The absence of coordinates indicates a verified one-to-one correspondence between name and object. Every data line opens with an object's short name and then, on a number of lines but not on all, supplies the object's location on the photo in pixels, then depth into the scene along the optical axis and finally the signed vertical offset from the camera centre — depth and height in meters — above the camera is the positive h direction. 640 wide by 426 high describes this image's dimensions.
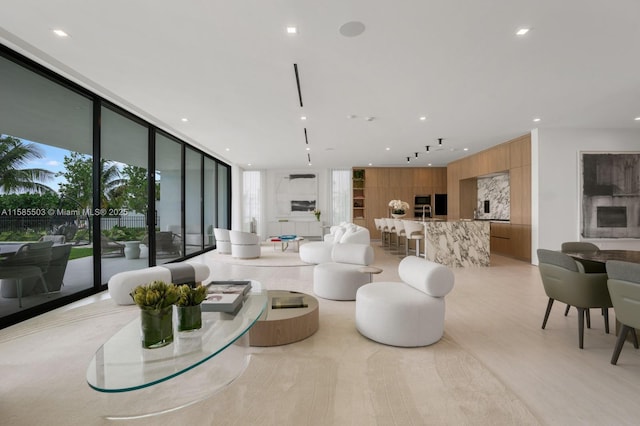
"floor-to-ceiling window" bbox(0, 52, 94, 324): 3.36 +0.29
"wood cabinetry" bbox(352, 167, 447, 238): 12.12 +1.06
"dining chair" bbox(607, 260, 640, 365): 2.14 -0.59
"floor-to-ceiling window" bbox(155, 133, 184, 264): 6.46 +0.28
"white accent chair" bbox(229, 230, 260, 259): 7.61 -0.81
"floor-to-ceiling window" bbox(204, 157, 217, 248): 9.57 +0.43
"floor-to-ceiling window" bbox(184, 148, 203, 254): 8.12 +0.31
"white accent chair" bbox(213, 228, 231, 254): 8.52 -0.79
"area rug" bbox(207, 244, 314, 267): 6.88 -1.15
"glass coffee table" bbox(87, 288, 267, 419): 1.47 -0.78
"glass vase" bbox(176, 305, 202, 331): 1.98 -0.69
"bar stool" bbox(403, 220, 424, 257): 7.15 -0.44
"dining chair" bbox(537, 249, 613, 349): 2.62 -0.67
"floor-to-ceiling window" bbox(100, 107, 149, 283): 4.82 +0.33
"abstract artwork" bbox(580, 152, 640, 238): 6.51 +0.33
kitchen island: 6.74 -0.70
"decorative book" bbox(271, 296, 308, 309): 3.07 -0.93
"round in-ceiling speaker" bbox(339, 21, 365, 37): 2.96 +1.83
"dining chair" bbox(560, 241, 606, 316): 3.45 -0.48
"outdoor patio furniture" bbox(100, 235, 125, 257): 4.70 -0.55
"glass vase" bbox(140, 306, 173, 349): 1.76 -0.66
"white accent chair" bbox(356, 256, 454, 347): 2.66 -0.88
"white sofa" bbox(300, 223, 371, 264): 5.66 -0.74
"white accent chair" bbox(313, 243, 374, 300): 4.09 -0.86
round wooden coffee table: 2.68 -1.01
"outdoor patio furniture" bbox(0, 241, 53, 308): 3.37 -0.58
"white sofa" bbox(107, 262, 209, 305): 3.87 -0.85
